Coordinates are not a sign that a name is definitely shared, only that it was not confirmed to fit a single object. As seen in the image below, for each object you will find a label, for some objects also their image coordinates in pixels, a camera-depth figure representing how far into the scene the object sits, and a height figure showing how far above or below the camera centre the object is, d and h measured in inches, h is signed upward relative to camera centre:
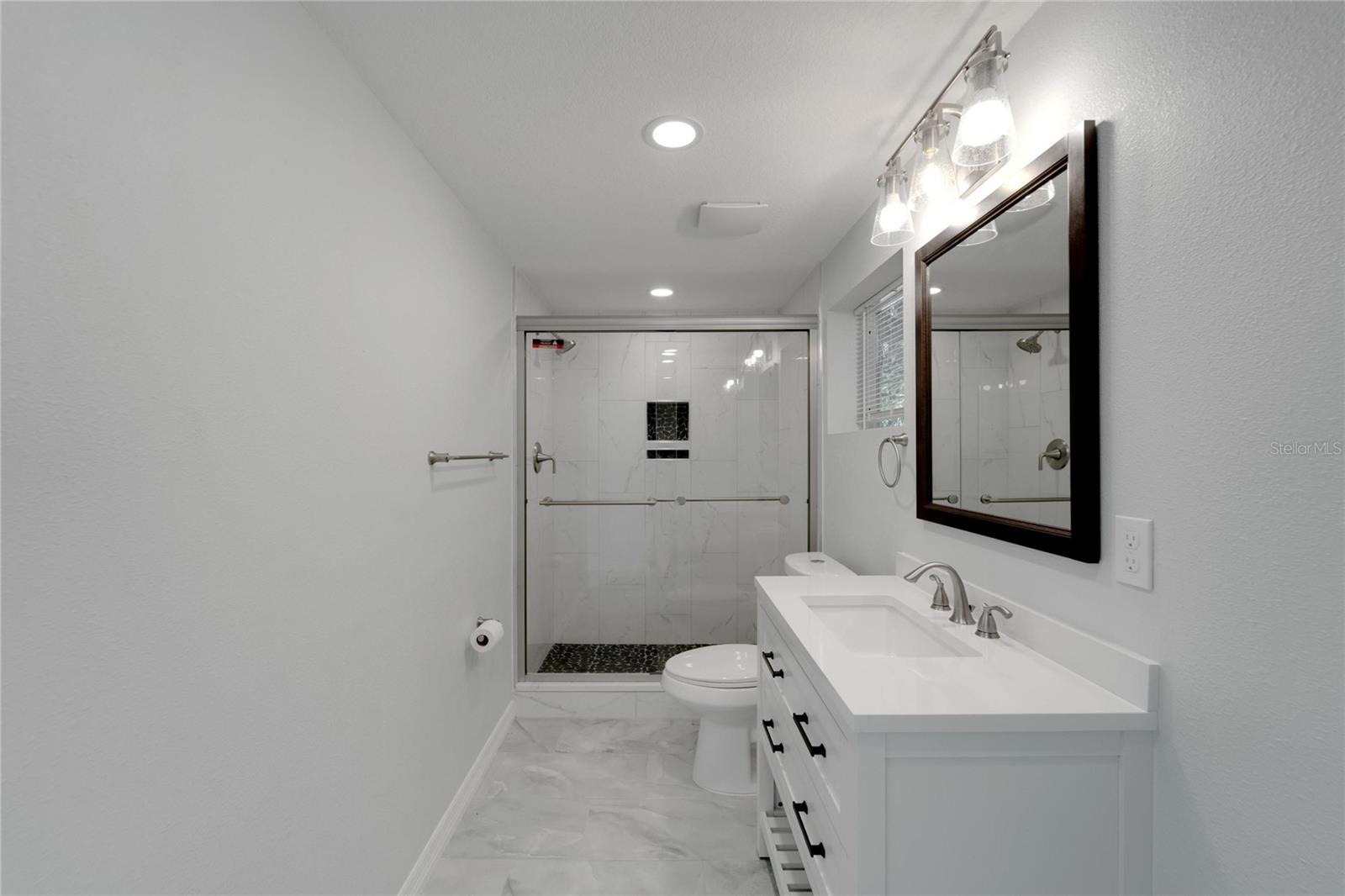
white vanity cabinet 38.2 -21.6
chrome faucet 59.2 -15.2
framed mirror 45.8 +7.5
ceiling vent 91.6 +34.4
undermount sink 65.1 -18.8
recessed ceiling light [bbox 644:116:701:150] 68.5 +35.2
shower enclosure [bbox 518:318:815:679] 125.8 -7.2
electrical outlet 40.4 -7.1
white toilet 92.2 -39.2
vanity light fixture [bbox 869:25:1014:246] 48.2 +26.1
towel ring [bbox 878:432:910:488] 83.7 +0.2
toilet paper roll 90.4 -27.4
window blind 95.7 +13.9
